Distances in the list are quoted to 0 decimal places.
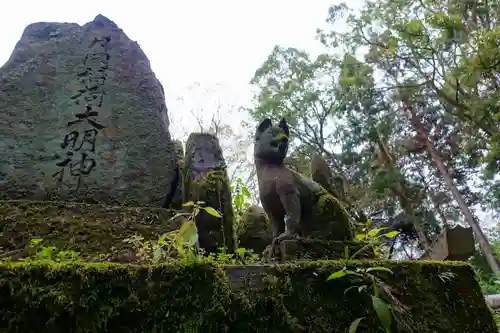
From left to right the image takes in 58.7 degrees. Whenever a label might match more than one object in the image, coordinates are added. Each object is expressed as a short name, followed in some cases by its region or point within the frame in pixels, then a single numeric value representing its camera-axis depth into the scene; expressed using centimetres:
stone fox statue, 293
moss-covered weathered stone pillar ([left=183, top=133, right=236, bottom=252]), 318
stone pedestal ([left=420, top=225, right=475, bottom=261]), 541
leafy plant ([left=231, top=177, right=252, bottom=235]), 319
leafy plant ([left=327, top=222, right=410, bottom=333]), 178
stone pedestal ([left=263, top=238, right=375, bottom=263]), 270
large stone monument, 333
